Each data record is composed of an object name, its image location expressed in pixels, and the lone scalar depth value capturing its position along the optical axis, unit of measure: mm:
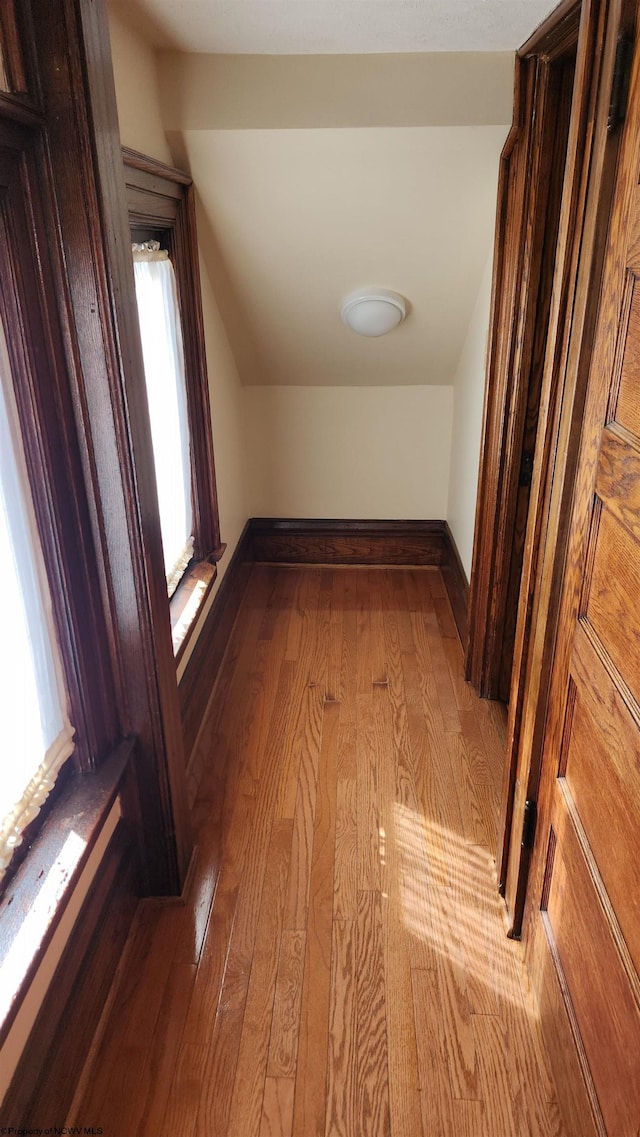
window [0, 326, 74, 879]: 1173
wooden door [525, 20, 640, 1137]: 1011
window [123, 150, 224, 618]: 1865
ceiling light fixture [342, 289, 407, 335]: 2652
